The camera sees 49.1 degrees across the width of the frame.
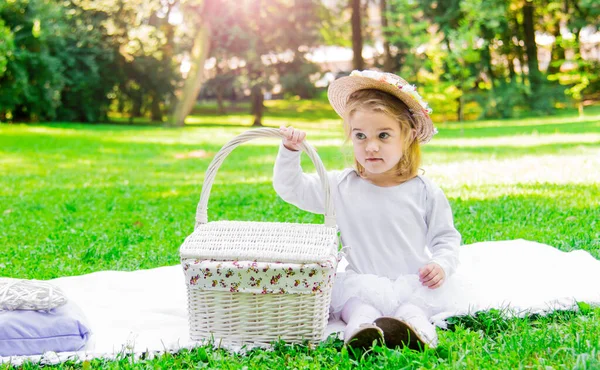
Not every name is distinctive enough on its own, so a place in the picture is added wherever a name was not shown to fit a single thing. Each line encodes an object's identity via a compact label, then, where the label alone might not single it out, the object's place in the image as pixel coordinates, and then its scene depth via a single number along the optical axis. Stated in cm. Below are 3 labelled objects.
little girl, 307
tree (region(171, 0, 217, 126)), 2059
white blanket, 294
